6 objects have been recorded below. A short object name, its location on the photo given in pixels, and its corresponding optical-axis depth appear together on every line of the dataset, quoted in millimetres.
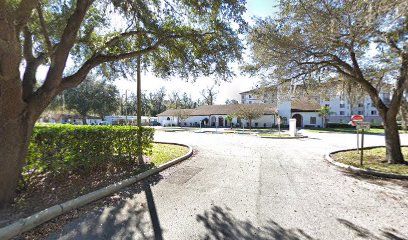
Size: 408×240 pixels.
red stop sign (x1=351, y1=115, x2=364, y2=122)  9398
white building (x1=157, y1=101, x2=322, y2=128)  42250
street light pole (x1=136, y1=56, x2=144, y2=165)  8180
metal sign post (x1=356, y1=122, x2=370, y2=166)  8680
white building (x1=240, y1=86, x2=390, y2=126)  56281
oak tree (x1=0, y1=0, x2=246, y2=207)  4387
